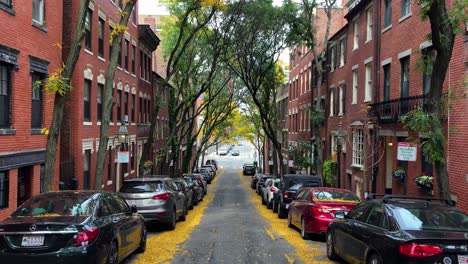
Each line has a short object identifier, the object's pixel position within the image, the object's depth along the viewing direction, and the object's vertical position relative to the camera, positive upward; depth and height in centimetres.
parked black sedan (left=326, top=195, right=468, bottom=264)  694 -137
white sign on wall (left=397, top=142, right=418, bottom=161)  1245 -29
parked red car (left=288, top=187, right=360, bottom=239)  1302 -175
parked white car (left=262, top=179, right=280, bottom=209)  2389 -259
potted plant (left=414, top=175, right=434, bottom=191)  1550 -127
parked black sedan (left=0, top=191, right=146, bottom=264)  750 -145
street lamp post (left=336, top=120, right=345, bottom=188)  2883 -89
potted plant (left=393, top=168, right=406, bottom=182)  1816 -120
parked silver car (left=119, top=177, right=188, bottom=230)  1477 -178
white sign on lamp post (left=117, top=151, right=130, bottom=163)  1997 -82
